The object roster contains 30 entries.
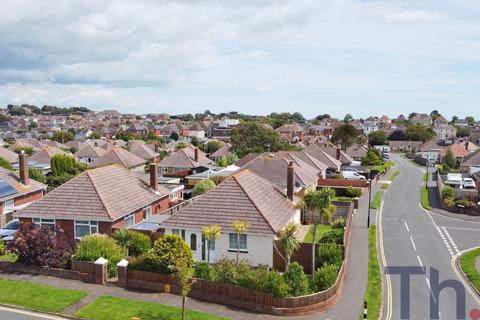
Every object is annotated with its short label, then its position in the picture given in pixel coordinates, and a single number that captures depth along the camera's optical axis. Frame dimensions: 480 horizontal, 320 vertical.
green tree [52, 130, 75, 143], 133.07
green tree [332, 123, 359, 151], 99.25
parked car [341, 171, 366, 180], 61.59
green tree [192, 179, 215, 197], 43.19
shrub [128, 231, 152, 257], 26.16
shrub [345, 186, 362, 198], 51.53
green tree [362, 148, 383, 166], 81.88
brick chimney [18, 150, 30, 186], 39.69
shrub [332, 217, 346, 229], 34.56
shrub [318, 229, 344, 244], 28.64
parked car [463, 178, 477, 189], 54.62
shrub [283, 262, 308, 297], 20.56
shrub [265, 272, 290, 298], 19.75
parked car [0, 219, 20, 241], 31.14
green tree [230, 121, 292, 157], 85.50
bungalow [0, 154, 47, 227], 36.12
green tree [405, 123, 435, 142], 135.25
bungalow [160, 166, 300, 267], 24.89
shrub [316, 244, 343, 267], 25.13
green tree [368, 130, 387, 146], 135.00
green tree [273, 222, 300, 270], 22.72
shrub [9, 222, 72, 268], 23.94
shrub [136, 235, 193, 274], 22.02
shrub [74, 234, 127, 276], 23.67
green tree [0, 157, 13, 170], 54.30
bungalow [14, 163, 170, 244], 27.67
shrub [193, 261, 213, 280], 21.55
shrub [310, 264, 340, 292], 21.55
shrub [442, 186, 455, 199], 46.28
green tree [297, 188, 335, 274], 24.75
